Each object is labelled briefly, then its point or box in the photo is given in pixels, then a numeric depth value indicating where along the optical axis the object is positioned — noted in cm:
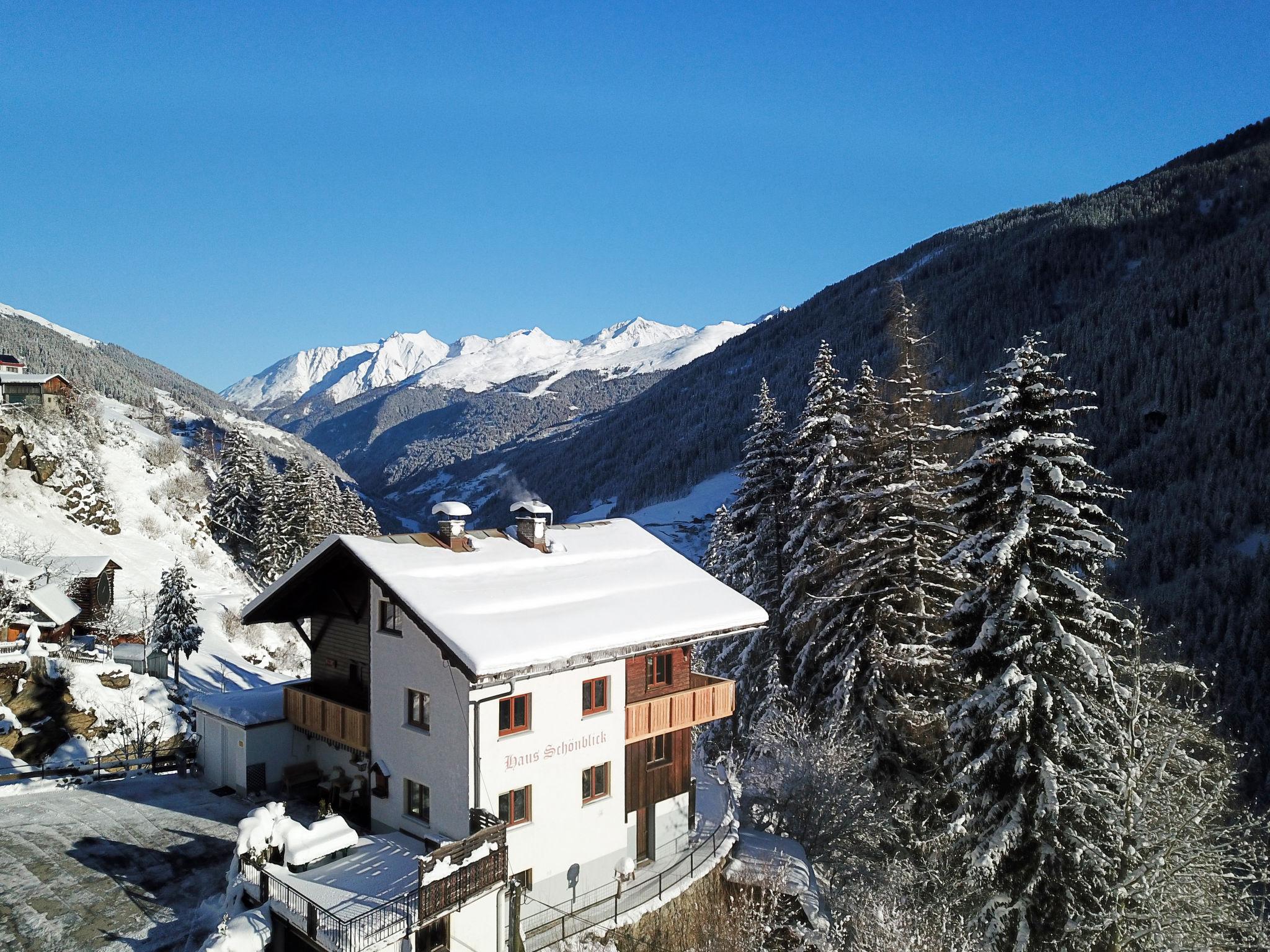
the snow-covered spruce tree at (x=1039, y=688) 1719
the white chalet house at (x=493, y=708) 1588
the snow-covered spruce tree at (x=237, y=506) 7825
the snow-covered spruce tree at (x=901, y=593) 2373
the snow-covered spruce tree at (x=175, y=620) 4075
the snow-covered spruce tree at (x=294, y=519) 7100
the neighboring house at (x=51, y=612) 3812
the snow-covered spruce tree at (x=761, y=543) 3019
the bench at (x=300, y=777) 2234
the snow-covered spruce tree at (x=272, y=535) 6950
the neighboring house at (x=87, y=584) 4559
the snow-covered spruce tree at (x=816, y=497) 2647
